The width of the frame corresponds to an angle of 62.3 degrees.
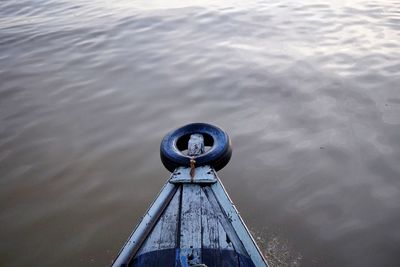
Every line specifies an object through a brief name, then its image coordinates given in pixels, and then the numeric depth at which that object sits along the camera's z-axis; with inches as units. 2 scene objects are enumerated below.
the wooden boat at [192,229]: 122.9
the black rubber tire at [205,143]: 165.6
